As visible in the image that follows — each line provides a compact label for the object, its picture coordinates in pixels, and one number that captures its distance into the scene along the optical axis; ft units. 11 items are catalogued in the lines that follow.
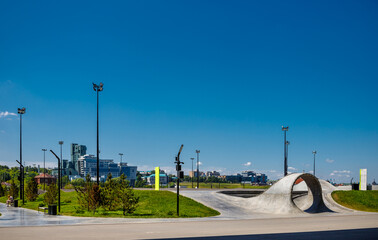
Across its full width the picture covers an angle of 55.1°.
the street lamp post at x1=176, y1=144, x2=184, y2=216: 96.06
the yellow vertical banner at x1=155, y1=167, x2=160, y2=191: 147.64
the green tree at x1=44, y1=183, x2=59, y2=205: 138.01
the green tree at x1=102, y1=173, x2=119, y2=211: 110.22
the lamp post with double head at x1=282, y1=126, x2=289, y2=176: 212.15
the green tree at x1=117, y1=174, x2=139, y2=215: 101.24
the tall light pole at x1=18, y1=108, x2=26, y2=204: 195.34
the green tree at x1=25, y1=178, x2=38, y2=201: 181.06
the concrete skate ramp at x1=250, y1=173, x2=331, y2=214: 116.98
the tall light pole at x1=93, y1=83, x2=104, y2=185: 129.59
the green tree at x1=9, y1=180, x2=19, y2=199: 200.64
